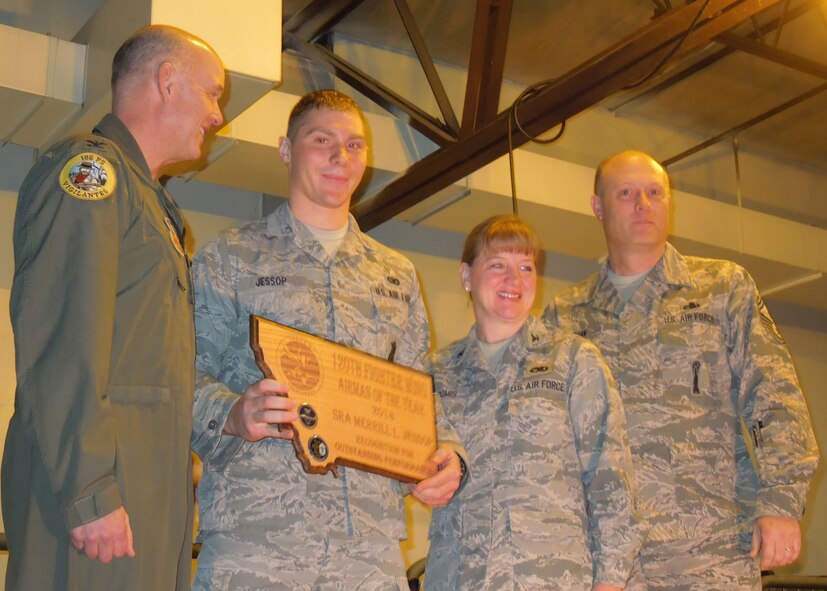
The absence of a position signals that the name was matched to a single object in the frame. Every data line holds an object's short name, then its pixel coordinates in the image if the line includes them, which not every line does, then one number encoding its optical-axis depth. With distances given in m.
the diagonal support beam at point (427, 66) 5.40
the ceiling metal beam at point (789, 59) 5.86
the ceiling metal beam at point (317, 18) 5.63
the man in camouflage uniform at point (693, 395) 2.58
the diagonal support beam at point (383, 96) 5.44
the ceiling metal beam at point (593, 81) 4.41
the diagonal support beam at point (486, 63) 4.77
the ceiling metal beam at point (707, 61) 5.79
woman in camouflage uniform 2.29
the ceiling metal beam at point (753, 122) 6.55
